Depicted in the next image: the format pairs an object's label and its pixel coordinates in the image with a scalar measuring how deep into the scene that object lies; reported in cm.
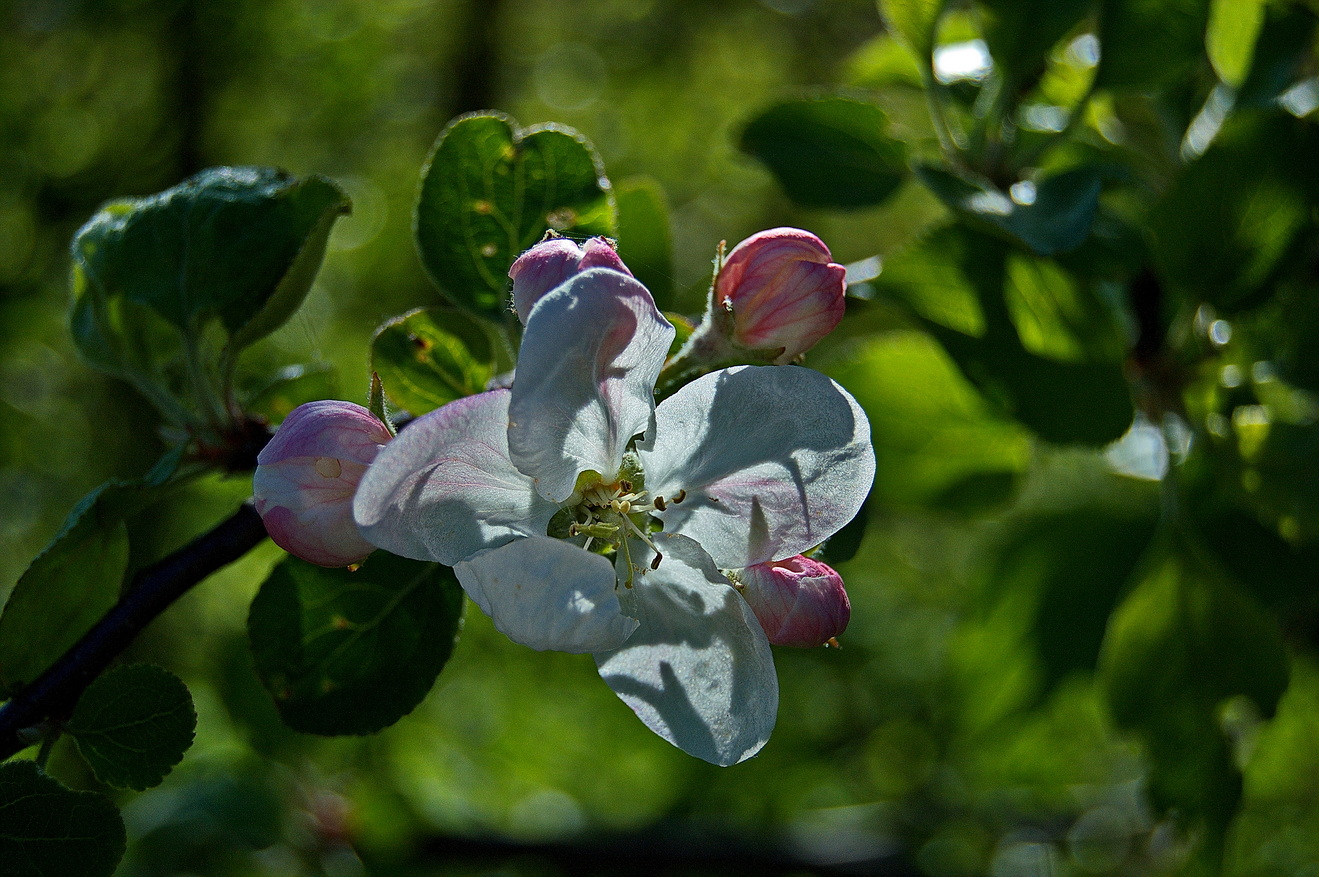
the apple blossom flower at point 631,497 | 29
